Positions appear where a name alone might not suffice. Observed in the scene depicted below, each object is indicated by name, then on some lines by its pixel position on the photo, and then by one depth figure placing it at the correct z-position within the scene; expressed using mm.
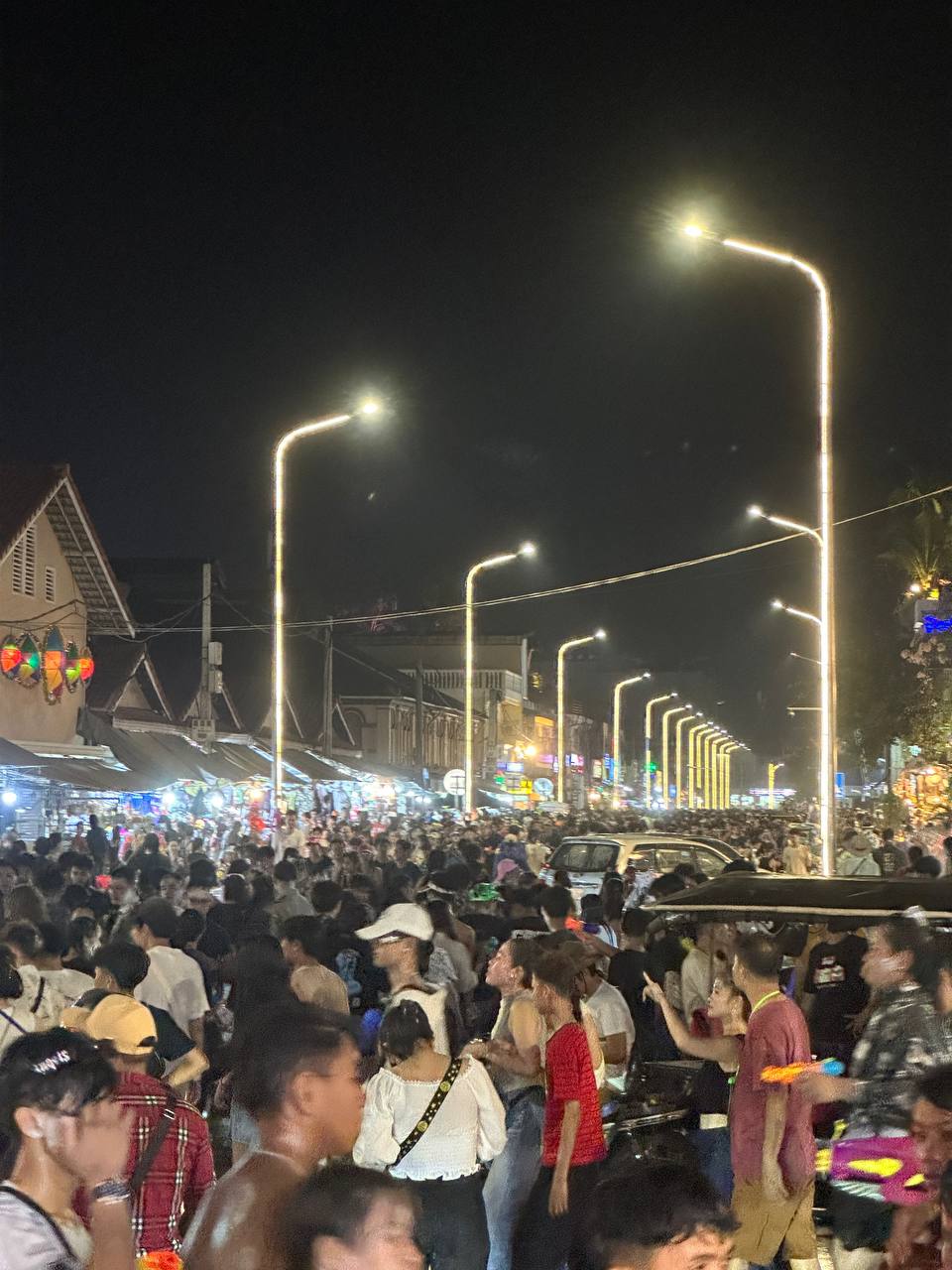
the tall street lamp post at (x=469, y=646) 40594
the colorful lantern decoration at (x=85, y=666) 34844
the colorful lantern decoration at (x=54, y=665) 33562
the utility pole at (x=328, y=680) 43438
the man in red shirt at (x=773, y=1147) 6625
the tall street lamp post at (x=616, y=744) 86288
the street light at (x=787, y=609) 47938
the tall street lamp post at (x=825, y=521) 20312
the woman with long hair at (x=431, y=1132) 6121
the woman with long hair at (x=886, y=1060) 5945
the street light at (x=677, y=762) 119000
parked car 20719
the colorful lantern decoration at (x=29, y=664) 32719
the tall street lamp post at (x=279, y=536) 28281
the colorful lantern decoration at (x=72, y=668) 34375
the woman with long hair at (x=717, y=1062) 7406
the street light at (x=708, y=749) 185875
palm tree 43000
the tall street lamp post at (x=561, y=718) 61703
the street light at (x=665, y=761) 106000
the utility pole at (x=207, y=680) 36219
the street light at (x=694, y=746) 140275
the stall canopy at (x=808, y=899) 8828
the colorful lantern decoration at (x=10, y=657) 32031
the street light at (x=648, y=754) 103938
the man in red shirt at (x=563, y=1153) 6758
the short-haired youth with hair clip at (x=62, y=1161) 3865
